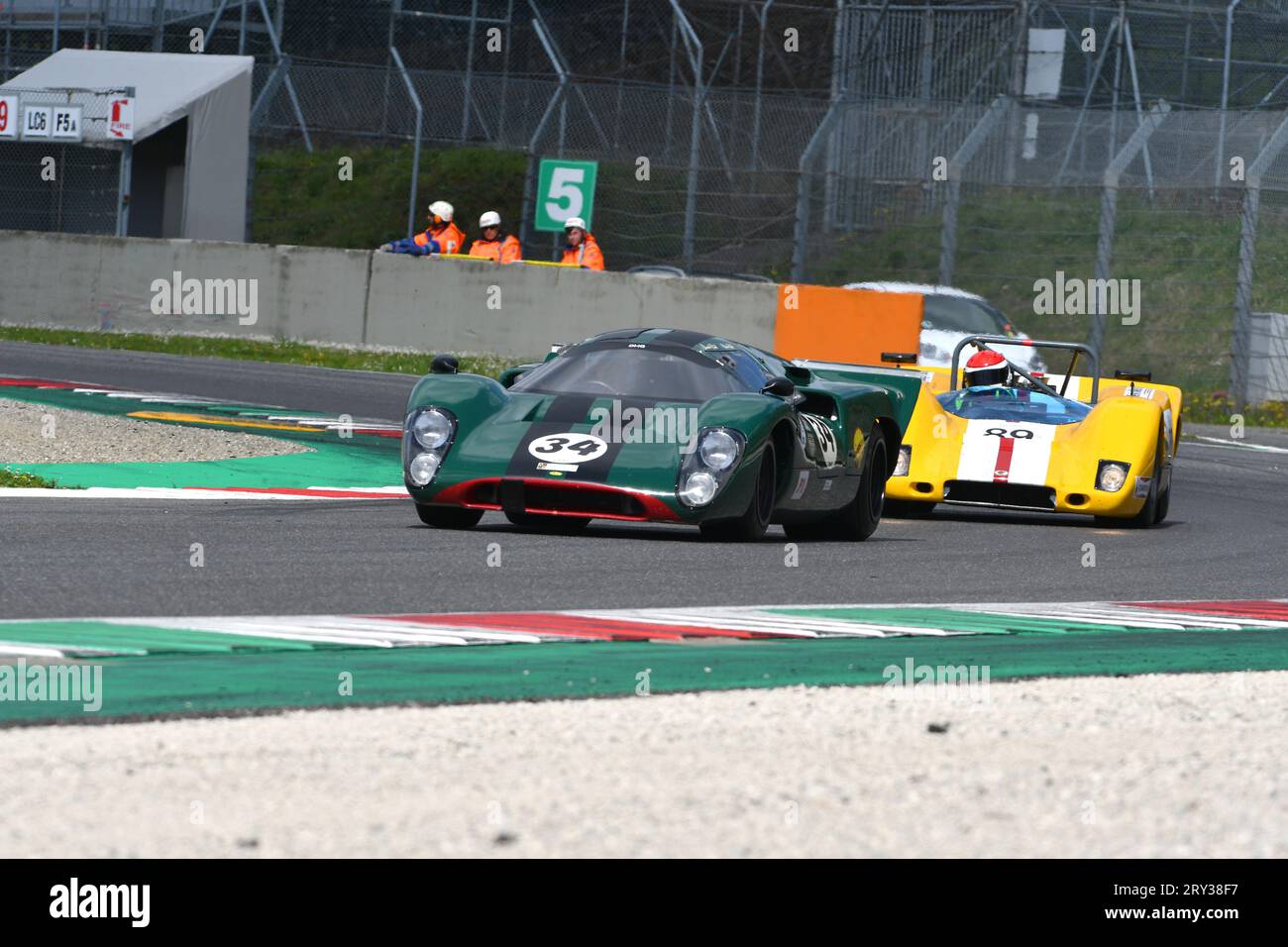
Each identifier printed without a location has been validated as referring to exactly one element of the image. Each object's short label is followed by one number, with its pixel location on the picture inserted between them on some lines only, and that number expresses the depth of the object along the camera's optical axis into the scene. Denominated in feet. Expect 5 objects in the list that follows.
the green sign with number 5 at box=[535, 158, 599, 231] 75.87
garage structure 85.25
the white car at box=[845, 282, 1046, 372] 68.23
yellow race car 39.14
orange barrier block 66.08
